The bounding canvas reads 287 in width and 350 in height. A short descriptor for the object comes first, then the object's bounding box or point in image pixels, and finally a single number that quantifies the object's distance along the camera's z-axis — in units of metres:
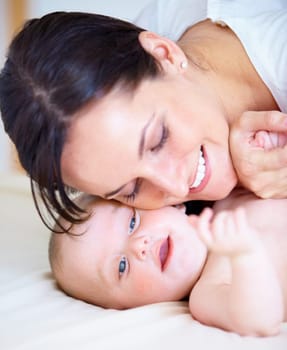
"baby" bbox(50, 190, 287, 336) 0.84
